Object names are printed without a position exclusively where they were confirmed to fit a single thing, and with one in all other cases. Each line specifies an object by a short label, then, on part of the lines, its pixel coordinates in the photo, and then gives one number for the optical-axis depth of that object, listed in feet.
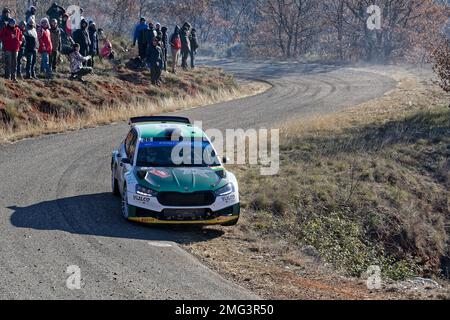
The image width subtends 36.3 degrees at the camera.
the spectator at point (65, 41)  85.92
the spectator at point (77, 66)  85.05
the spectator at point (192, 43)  115.03
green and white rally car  38.78
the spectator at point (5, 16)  74.90
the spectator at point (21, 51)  74.38
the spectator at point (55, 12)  90.63
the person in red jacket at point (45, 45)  77.77
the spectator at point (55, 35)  80.53
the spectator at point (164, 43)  100.37
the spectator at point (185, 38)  108.99
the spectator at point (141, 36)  95.71
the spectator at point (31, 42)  74.28
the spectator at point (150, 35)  93.66
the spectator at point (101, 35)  101.10
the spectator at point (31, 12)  80.36
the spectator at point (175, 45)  103.76
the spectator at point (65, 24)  89.92
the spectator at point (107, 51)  99.71
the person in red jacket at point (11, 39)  71.05
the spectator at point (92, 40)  89.51
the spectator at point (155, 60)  93.71
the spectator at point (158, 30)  97.92
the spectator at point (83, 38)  84.99
